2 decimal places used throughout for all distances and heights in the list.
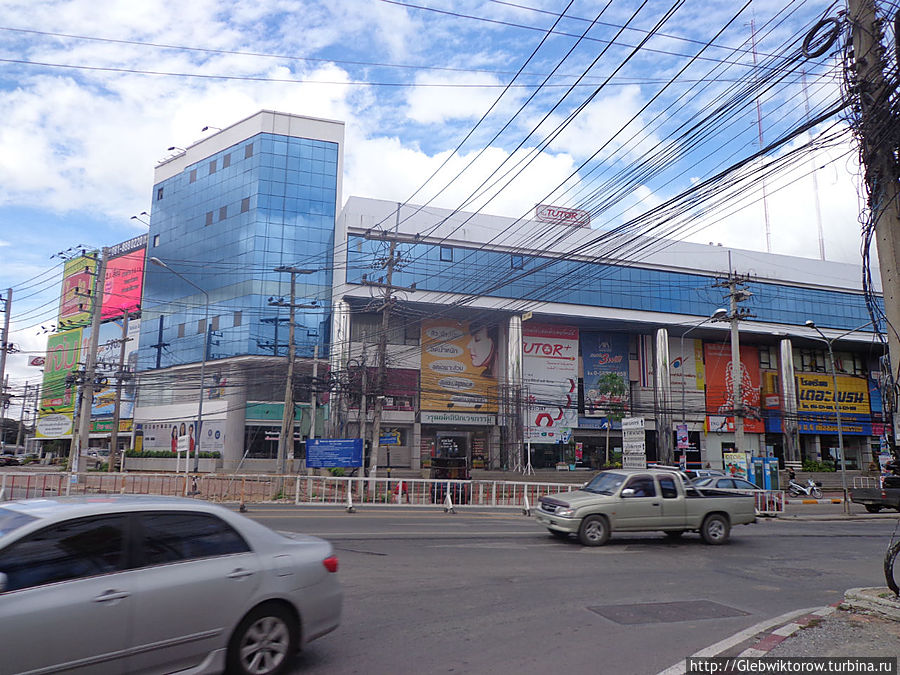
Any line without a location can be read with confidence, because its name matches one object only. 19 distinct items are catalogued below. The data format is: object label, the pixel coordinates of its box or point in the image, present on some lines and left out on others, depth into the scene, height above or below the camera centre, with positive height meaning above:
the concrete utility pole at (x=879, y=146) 7.64 +3.81
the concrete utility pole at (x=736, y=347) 33.81 +6.02
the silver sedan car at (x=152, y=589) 4.25 -0.98
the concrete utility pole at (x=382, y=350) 32.66 +5.26
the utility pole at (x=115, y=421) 39.28 +1.79
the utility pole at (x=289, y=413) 32.53 +1.99
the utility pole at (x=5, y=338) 40.38 +6.63
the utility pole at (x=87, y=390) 31.17 +3.01
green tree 53.93 +5.52
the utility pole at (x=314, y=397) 37.81 +4.21
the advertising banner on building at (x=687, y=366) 58.84 +8.39
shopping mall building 50.66 +10.59
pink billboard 68.17 +17.26
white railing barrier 23.42 -1.32
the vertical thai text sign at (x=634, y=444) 23.52 +0.56
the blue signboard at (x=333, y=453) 28.75 +0.08
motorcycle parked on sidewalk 38.41 -1.55
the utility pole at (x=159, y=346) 60.28 +9.42
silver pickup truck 13.92 -1.03
